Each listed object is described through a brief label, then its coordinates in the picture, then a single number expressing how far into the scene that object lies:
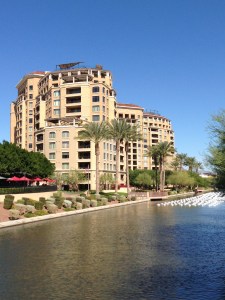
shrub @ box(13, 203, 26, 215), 36.22
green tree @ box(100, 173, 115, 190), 85.31
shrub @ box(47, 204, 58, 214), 39.29
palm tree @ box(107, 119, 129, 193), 70.27
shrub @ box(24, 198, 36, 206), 40.77
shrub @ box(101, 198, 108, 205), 54.86
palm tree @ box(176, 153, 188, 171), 133.47
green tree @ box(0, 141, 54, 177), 57.89
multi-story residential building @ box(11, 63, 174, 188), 89.29
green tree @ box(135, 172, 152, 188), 102.41
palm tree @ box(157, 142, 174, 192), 87.87
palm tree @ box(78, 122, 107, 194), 65.80
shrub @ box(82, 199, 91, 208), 48.29
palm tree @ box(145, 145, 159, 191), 88.60
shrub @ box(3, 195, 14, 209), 37.99
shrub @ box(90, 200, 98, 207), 50.42
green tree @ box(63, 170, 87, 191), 81.23
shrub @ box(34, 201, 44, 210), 39.27
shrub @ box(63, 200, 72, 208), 44.72
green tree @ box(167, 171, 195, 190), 106.84
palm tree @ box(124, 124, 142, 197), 71.26
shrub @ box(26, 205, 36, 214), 36.30
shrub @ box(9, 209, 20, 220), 32.56
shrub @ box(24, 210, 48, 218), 34.50
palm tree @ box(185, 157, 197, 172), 134.29
